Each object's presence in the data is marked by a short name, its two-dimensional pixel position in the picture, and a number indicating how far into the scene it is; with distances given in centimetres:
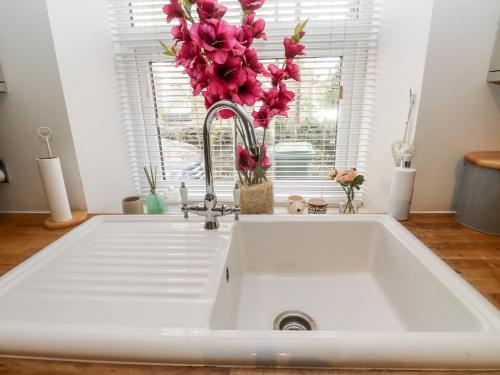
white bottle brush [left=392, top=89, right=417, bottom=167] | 79
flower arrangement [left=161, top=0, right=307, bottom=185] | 60
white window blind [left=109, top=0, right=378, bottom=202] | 107
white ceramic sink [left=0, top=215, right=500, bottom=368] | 37
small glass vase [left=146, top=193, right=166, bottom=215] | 99
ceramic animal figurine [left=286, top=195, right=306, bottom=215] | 96
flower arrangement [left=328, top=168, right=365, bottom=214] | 94
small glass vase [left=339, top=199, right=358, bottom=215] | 98
